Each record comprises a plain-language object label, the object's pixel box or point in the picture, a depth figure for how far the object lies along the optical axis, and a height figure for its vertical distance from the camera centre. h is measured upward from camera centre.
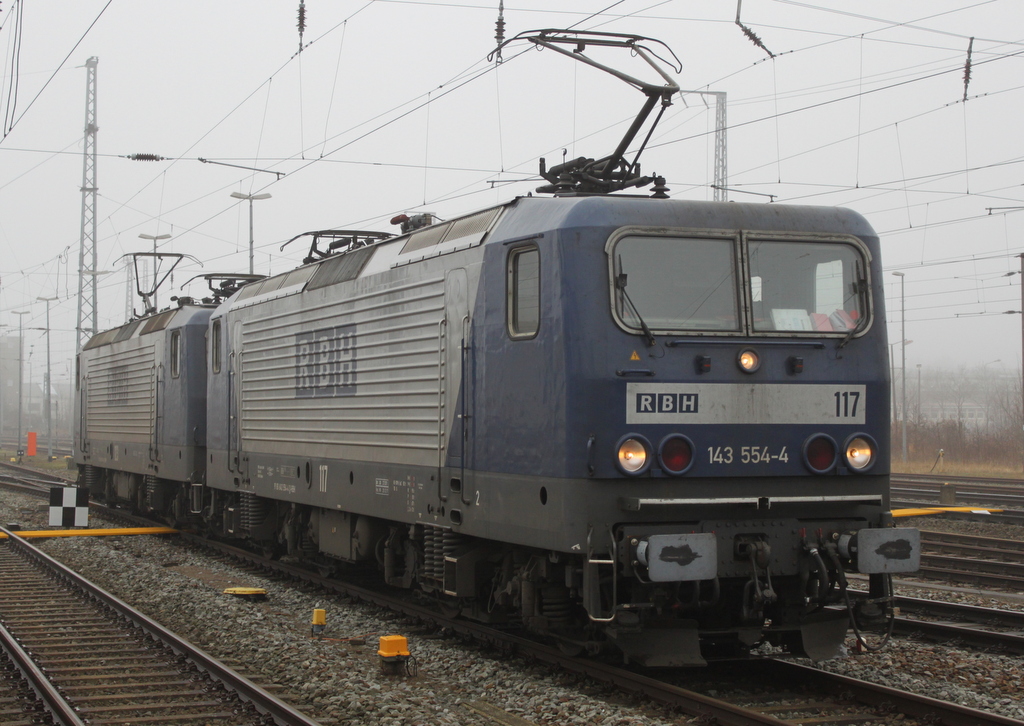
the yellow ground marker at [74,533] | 17.67 -1.79
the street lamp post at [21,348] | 57.14 +4.16
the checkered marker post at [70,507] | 18.86 -1.47
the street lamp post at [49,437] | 44.19 -0.61
